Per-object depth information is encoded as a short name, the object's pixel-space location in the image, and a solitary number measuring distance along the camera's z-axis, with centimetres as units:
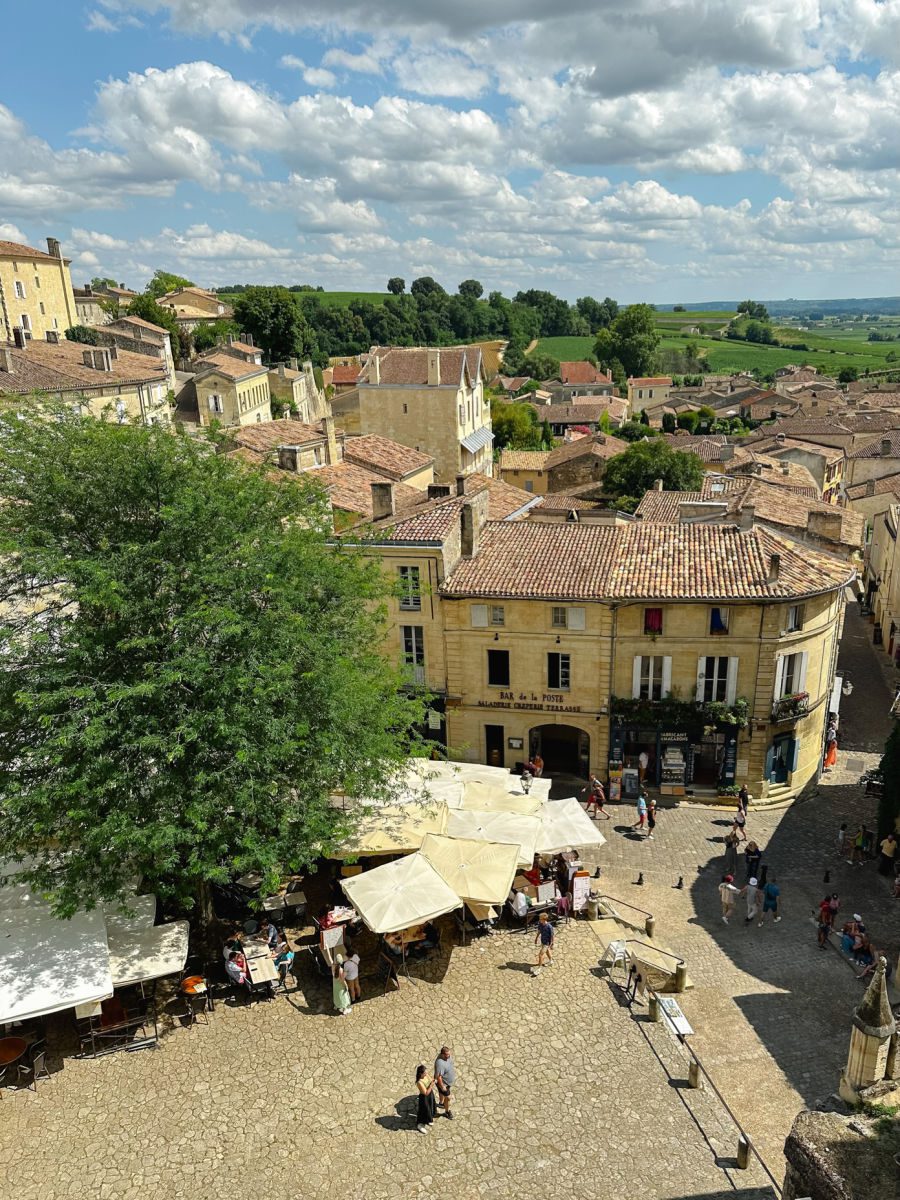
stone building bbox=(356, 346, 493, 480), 6225
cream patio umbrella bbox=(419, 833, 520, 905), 2028
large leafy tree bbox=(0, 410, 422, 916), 1748
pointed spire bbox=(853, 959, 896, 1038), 1465
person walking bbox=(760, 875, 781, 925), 2398
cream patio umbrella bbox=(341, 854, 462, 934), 1880
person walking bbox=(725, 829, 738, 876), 2631
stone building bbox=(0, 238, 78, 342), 8188
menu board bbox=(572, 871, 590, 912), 2264
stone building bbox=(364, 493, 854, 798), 2961
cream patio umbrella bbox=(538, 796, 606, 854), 2347
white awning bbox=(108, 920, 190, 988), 1756
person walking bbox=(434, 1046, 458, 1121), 1571
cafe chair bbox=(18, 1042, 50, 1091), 1670
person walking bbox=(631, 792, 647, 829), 2861
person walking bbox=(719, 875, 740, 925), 2352
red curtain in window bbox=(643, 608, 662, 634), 2972
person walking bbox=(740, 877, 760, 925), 2341
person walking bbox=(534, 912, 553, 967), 2045
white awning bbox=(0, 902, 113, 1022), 1602
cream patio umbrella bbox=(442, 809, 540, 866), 2270
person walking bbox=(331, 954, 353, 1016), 1861
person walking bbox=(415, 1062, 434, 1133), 1549
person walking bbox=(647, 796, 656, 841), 2897
